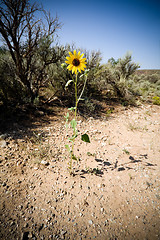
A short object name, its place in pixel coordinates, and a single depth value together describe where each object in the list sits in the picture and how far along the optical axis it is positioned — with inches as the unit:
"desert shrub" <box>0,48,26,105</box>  133.7
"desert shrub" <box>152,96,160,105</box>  245.8
